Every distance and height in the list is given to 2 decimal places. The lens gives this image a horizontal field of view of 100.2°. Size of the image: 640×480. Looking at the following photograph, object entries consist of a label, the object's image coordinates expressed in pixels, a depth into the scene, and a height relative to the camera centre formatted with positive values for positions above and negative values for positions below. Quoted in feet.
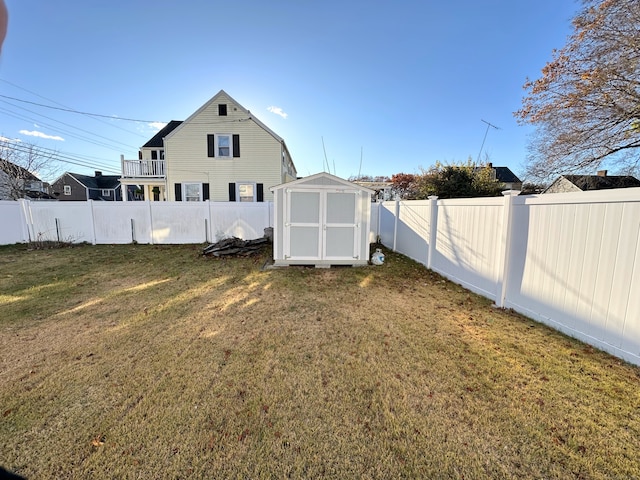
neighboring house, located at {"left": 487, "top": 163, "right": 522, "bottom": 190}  97.14 +11.56
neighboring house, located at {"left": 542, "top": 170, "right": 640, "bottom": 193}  41.00 +4.22
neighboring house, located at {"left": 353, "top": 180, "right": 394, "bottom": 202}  70.42 +4.52
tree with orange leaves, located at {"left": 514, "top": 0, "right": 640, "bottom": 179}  27.58 +13.10
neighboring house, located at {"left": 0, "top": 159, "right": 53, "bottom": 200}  56.95 +5.80
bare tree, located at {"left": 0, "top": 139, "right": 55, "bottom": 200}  57.41 +8.78
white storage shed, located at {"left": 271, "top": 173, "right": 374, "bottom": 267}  23.32 -1.40
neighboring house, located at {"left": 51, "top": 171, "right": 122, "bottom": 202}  118.01 +6.64
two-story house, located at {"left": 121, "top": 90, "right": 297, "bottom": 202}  46.16 +8.40
